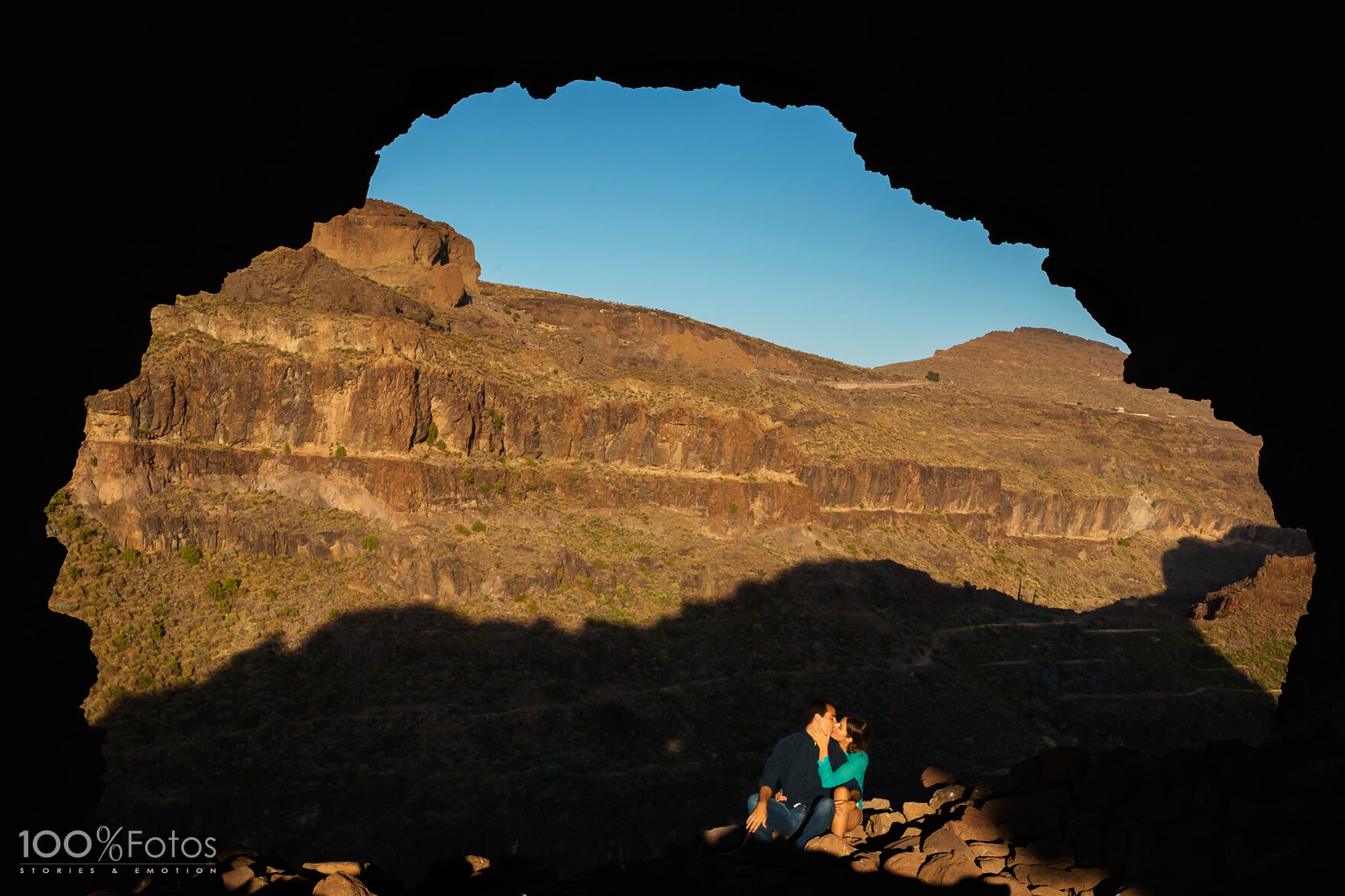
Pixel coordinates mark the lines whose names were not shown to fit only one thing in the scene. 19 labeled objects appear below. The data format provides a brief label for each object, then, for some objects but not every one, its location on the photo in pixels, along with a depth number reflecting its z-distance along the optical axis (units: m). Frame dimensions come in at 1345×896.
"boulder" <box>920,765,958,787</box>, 13.93
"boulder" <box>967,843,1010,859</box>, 10.80
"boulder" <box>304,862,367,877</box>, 11.30
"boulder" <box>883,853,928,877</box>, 10.46
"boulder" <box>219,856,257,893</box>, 9.84
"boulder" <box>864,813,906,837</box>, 12.28
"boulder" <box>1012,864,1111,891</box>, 9.91
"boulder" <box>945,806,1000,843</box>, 11.47
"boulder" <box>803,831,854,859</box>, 11.07
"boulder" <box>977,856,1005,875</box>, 10.41
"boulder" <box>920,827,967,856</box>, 10.77
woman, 10.90
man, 10.90
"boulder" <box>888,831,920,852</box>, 11.19
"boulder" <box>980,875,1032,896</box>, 9.88
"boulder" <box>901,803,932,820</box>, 12.77
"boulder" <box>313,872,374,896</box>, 9.41
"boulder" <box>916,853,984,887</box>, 10.12
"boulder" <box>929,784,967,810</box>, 13.04
